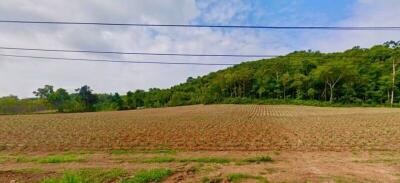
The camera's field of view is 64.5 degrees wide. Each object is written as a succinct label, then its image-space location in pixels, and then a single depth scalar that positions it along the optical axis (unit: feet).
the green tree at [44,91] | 484.33
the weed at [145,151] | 49.78
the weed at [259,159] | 39.37
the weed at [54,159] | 41.63
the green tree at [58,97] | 357.57
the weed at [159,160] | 40.14
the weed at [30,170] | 33.40
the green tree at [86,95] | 328.45
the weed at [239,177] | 27.88
